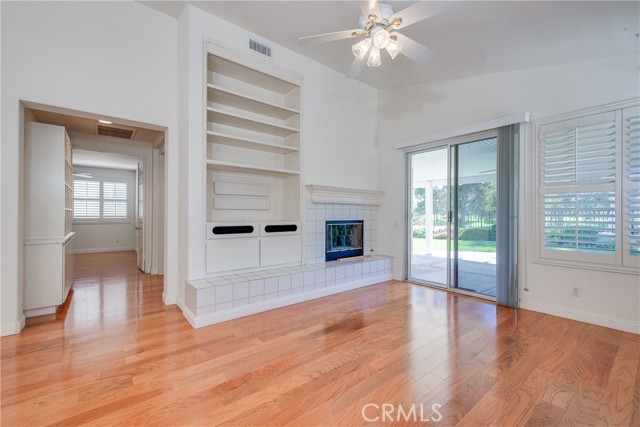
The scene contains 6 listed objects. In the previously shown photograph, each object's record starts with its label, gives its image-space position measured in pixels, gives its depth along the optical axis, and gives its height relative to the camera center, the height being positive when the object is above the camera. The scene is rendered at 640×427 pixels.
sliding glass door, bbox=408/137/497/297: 3.52 -0.06
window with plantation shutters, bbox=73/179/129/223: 7.62 +0.26
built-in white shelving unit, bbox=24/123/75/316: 2.67 -0.08
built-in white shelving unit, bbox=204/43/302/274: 3.13 +0.65
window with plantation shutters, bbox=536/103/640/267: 2.54 +0.24
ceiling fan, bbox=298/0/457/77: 1.89 +1.34
